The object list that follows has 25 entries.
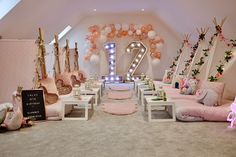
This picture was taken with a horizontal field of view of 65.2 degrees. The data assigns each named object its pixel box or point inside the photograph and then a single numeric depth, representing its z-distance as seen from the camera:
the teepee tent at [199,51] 5.09
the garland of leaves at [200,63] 4.73
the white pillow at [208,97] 3.53
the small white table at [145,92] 4.49
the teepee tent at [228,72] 4.01
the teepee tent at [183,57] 5.97
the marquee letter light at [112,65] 8.03
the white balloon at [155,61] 7.98
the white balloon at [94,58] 8.01
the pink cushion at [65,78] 4.71
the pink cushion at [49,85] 3.76
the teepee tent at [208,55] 4.31
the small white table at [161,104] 3.36
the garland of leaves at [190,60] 5.55
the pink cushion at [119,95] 5.33
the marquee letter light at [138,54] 8.02
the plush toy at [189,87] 4.48
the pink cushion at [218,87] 3.61
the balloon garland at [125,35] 7.94
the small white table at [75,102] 3.47
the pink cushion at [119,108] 3.89
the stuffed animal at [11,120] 2.88
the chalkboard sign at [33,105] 3.33
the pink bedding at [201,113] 3.25
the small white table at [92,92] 4.55
